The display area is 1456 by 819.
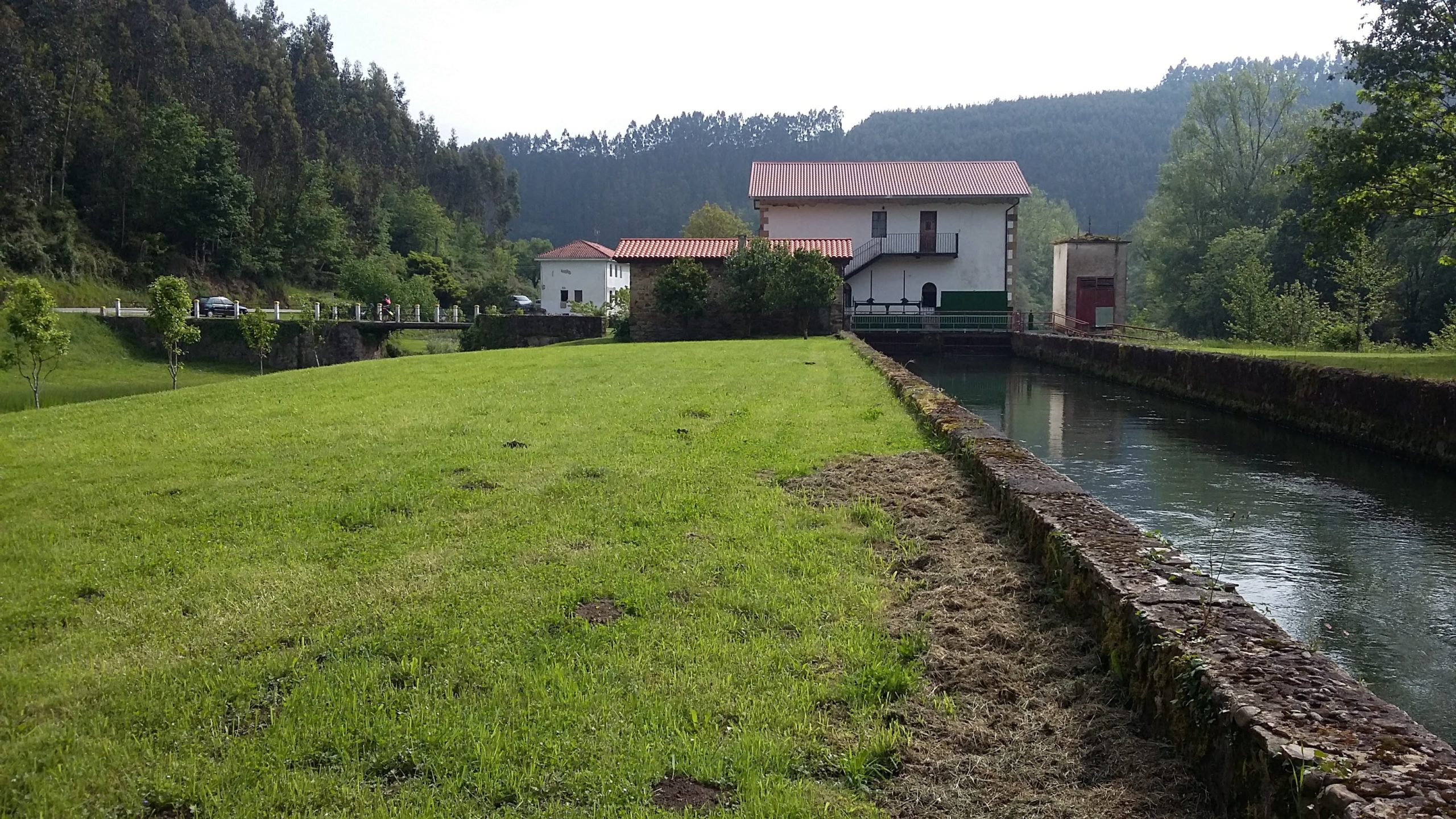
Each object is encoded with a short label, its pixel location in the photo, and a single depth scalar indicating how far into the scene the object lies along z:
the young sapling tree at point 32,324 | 23.03
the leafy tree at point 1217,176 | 46.62
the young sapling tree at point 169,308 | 25.92
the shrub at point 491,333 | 39.91
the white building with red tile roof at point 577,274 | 77.00
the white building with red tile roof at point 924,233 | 42.06
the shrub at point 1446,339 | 20.59
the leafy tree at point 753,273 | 33.59
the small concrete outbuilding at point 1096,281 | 38.66
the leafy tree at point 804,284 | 33.47
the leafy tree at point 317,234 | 62.78
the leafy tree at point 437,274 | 61.84
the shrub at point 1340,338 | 22.20
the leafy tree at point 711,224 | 59.00
